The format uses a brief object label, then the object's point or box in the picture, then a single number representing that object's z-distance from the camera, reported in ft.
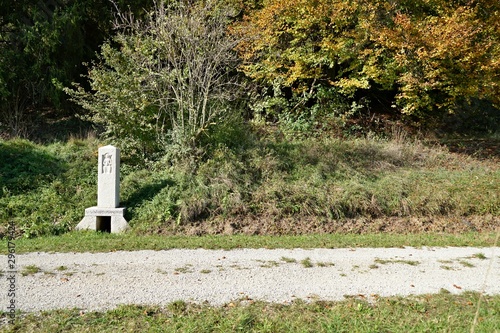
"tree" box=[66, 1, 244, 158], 35.22
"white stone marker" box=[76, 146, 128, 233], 28.94
